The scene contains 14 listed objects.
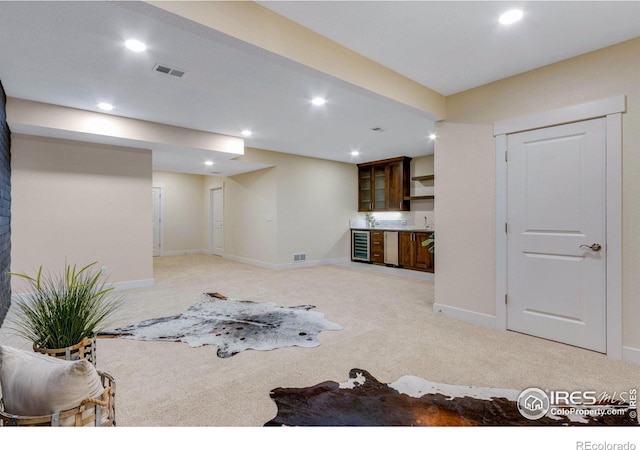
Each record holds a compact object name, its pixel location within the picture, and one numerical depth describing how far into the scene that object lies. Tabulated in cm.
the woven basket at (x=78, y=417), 92
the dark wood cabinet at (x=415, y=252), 639
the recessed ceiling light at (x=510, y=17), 218
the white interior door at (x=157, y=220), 891
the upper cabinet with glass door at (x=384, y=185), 739
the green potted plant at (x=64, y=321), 131
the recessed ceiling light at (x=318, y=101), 377
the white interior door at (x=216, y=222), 906
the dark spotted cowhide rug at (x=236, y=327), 290
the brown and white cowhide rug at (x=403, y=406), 176
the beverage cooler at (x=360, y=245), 782
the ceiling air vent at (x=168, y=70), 298
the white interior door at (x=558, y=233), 269
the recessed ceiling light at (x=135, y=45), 257
